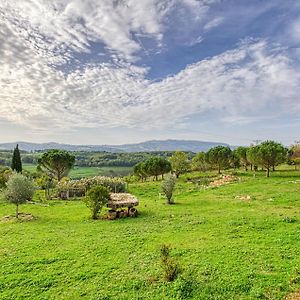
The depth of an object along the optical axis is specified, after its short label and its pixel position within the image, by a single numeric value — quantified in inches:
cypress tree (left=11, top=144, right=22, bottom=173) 2832.2
